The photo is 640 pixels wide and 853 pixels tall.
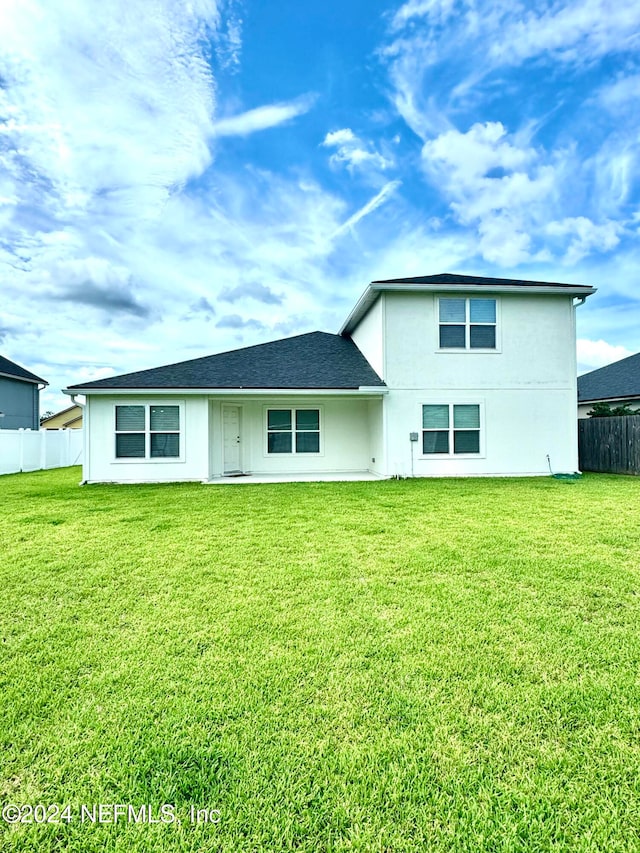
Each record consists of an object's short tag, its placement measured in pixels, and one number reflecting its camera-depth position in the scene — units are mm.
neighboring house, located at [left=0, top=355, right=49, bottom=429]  21297
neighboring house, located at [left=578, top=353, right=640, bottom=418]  17266
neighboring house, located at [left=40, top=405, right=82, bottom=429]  37281
